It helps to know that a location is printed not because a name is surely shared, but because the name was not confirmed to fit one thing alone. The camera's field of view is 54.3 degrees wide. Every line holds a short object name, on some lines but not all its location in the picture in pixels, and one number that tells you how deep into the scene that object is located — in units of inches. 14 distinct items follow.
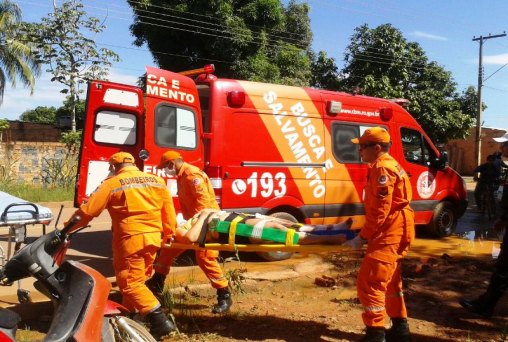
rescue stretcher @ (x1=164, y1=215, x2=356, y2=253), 165.2
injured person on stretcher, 166.2
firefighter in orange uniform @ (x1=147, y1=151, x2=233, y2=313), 187.8
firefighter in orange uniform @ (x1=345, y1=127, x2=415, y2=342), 147.3
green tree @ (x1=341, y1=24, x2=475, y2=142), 805.2
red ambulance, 251.0
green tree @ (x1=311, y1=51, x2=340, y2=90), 839.1
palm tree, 806.5
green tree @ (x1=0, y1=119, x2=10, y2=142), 669.2
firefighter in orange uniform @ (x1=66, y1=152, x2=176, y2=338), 152.9
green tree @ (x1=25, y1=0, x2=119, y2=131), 595.8
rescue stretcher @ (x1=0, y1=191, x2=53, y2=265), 183.8
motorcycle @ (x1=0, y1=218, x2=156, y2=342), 107.0
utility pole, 947.3
